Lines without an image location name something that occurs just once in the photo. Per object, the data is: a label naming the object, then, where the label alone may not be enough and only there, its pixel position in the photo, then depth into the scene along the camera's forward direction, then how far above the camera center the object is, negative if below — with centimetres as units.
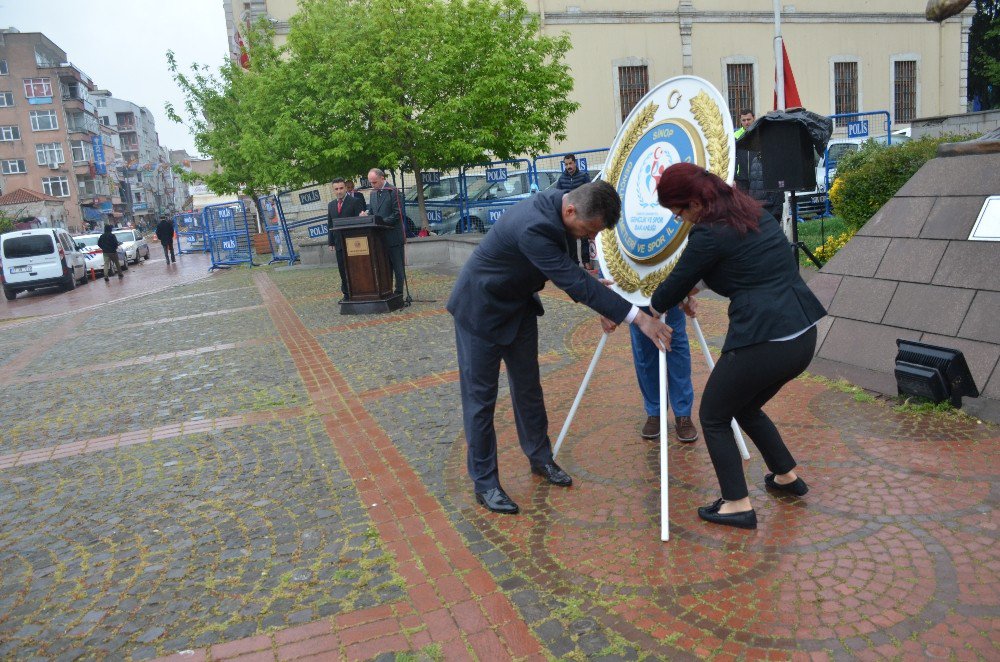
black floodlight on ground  477 -121
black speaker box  927 +43
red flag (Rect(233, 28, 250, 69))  2614 +656
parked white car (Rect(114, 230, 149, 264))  3276 -11
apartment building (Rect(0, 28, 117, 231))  6556 +1090
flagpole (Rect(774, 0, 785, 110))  1488 +242
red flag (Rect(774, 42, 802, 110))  1519 +202
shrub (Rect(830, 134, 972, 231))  905 +10
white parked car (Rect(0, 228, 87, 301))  2227 -32
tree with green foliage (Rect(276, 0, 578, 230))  1662 +295
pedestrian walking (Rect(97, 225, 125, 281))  2527 -7
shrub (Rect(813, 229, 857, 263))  978 -74
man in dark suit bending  364 -48
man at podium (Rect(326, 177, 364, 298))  1141 +25
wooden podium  1110 -61
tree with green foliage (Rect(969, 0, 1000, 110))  3381 +558
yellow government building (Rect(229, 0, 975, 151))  2855 +565
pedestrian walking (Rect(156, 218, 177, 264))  3073 +24
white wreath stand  357 -123
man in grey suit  1105 +17
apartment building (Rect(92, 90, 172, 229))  10012 +1185
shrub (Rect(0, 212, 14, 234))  3759 +139
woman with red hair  328 -37
